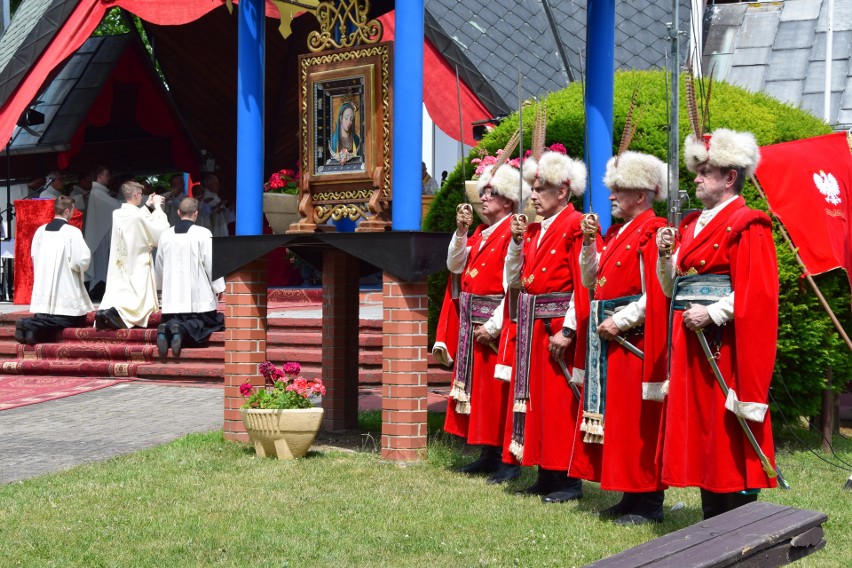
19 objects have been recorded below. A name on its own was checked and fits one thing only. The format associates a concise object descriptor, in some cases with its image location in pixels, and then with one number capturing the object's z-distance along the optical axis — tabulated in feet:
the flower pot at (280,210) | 31.45
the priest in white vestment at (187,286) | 42.19
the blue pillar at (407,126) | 27.30
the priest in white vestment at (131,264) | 44.34
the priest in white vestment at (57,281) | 44.78
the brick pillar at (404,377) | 27.40
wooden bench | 14.08
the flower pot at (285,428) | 27.61
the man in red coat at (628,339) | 20.77
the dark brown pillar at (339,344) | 32.01
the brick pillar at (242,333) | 30.04
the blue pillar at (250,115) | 29.76
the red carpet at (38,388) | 37.58
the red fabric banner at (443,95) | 49.85
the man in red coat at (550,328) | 23.08
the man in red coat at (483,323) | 25.36
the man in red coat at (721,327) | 18.88
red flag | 28.09
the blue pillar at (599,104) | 28.55
